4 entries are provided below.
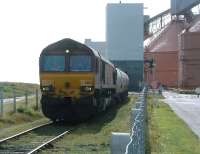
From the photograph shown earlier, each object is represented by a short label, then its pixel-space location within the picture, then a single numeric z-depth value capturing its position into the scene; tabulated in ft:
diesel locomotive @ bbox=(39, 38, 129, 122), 88.33
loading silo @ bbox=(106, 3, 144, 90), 293.43
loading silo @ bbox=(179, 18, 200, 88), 370.94
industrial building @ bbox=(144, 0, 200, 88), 370.94
